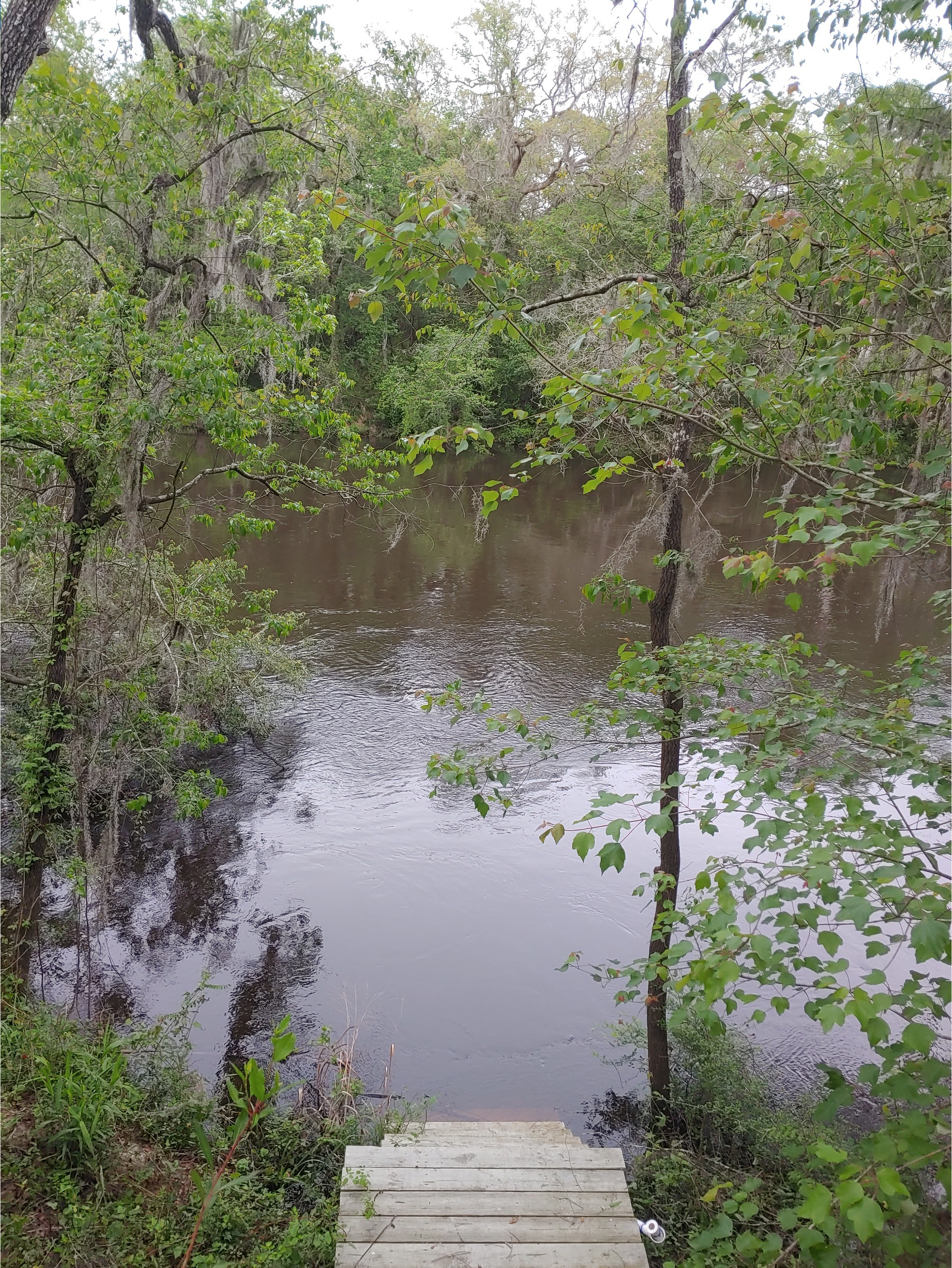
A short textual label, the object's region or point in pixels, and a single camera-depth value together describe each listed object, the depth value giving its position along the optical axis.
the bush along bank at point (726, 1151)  3.27
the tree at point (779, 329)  2.97
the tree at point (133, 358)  6.19
